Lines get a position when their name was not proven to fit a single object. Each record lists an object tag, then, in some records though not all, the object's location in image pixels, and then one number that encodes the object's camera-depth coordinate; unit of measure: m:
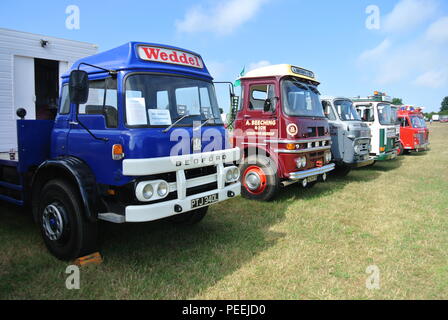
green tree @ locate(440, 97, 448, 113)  113.66
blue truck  3.48
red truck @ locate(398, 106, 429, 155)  15.53
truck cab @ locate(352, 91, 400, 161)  10.41
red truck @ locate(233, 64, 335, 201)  6.49
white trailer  5.47
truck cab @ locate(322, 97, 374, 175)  8.52
